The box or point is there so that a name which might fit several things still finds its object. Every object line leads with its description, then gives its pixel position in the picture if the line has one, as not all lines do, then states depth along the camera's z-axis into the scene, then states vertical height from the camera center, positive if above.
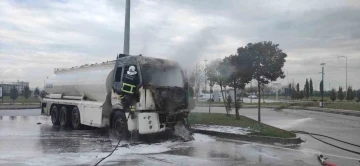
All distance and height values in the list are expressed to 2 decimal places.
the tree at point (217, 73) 21.05 +1.37
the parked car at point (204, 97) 58.12 -0.17
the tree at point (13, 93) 43.89 +0.10
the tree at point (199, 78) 26.85 +1.36
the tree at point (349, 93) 63.10 +0.75
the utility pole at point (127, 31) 17.39 +2.95
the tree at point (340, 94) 63.14 +0.57
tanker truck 12.36 -0.08
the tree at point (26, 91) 52.14 +0.41
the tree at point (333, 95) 59.25 +0.37
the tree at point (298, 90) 72.83 +1.36
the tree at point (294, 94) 74.62 +0.57
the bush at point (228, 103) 22.94 -0.45
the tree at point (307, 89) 76.59 +1.70
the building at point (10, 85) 74.81 +1.79
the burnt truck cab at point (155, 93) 12.30 +0.07
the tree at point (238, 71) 17.41 +1.22
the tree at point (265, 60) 16.86 +1.65
